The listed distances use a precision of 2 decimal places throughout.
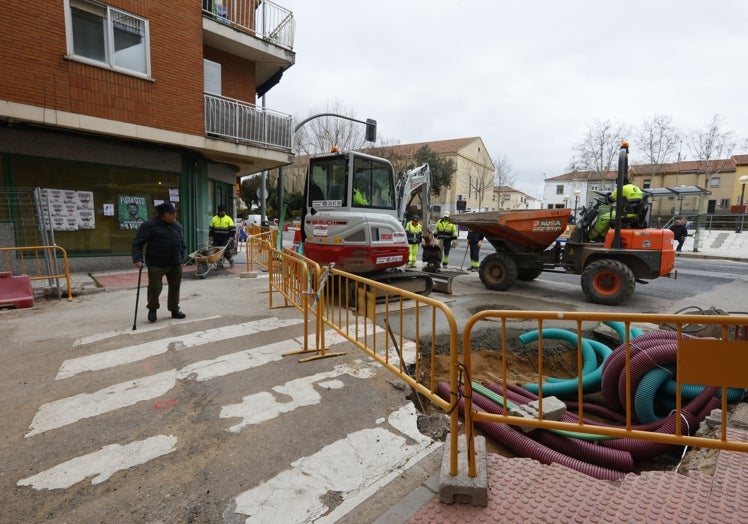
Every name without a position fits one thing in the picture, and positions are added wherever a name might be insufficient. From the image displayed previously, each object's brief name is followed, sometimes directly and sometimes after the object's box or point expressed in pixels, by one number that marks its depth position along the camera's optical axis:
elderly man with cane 5.73
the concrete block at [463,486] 2.19
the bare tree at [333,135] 32.03
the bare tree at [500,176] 48.56
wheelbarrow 9.81
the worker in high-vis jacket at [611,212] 7.27
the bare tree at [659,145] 32.78
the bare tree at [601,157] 32.78
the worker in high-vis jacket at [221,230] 10.52
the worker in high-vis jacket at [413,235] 12.25
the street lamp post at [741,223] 26.12
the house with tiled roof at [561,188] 52.53
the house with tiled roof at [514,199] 69.26
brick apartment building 8.57
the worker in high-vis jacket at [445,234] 12.47
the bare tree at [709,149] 31.84
